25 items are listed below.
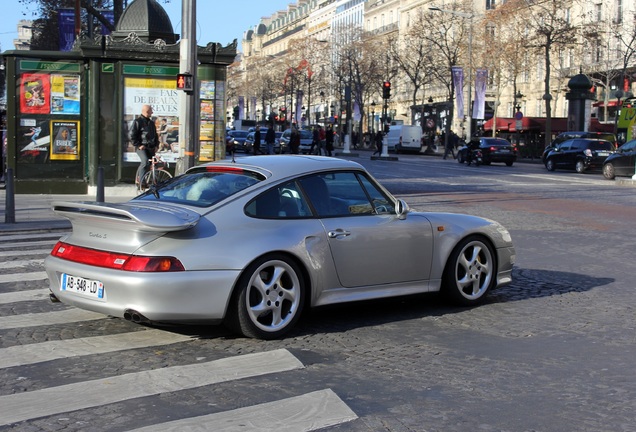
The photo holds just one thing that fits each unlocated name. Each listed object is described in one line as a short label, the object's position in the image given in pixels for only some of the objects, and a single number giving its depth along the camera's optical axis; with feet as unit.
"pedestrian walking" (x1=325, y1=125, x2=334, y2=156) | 152.64
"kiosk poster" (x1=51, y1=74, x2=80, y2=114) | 61.72
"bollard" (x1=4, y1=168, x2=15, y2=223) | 43.65
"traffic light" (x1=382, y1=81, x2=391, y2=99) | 144.62
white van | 235.61
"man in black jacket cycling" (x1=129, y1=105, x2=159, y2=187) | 56.44
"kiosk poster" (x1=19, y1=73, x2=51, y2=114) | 60.90
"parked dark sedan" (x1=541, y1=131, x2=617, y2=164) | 144.56
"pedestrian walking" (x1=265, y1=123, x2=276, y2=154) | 130.82
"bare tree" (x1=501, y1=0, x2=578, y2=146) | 185.68
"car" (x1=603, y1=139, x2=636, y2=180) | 107.55
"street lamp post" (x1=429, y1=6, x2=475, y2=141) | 210.38
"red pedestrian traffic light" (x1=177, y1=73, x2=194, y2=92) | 50.21
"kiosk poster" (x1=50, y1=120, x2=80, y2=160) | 62.39
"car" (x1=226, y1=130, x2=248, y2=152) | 193.88
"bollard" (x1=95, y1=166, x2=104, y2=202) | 45.73
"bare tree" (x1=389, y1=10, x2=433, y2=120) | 259.60
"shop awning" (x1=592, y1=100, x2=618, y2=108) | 215.10
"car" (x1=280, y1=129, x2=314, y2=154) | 172.95
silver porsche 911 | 20.04
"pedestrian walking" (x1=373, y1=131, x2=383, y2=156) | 174.81
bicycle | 56.75
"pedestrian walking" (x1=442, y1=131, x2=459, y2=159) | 195.83
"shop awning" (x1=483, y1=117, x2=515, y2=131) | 236.16
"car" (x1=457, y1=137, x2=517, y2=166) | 151.33
